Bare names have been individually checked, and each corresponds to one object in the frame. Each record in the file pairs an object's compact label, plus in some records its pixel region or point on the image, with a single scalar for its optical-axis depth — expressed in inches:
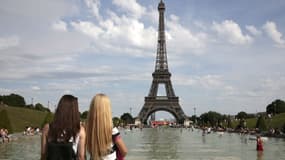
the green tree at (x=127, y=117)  6470.0
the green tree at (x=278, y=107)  3779.5
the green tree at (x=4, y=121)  1564.5
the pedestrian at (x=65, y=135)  167.6
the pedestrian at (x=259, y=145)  942.3
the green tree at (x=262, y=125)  2124.8
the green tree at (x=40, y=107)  4079.2
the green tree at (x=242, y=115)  4704.7
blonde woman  170.2
